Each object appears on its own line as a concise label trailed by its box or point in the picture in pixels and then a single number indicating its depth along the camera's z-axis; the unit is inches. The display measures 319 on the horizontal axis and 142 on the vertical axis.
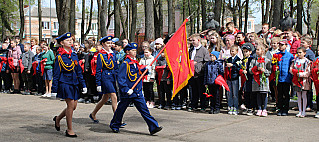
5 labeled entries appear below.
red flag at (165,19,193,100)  330.3
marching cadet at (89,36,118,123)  370.6
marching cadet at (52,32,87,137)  317.4
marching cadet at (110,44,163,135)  321.1
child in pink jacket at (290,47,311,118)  406.3
